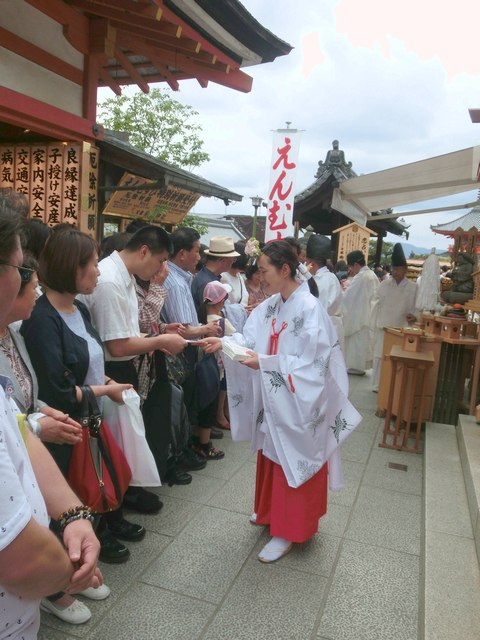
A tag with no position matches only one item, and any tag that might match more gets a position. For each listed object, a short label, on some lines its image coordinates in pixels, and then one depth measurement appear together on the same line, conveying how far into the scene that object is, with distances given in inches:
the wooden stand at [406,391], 193.6
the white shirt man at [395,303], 276.8
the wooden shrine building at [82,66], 169.6
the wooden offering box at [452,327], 211.5
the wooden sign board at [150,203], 300.0
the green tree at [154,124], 736.3
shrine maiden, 114.5
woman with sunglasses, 76.2
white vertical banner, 322.3
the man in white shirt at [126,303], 115.0
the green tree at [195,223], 766.5
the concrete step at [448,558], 92.4
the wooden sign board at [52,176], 212.0
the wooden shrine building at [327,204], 473.9
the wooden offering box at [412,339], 207.2
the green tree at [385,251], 1630.8
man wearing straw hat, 187.5
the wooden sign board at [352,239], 407.5
